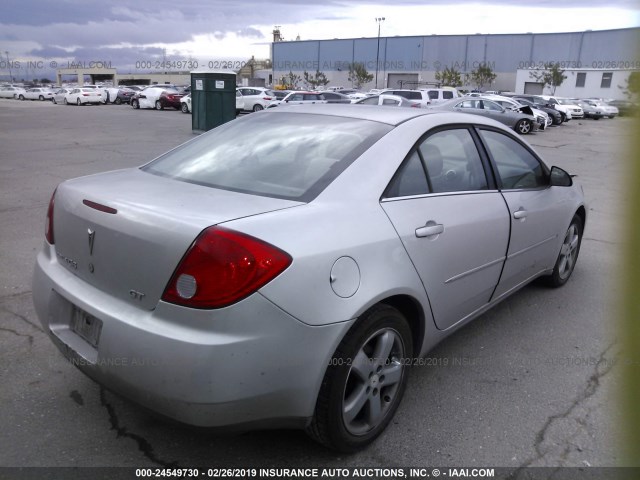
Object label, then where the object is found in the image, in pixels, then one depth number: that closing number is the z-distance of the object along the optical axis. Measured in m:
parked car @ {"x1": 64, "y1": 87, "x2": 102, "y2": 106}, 42.22
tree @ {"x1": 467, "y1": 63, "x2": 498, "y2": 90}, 70.19
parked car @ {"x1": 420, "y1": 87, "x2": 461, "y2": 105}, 28.72
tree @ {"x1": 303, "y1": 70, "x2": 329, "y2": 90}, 82.00
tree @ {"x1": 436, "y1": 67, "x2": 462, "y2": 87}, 68.38
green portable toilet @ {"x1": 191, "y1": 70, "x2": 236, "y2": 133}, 15.37
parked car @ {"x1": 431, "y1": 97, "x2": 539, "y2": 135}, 22.17
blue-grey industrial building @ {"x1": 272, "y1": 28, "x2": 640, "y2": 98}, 71.25
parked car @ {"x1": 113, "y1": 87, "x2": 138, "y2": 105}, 44.06
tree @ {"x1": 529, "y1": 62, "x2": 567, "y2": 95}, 60.94
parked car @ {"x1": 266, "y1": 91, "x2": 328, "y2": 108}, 26.45
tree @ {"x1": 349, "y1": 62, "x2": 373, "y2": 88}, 76.38
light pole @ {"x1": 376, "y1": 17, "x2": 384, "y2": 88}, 82.53
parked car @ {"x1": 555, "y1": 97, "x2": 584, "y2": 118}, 35.49
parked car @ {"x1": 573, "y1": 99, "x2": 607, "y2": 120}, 35.57
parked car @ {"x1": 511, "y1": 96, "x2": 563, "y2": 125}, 29.89
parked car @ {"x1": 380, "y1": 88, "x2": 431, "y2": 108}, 26.56
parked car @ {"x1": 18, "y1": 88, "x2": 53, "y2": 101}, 55.28
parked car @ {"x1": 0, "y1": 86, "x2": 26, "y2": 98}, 58.60
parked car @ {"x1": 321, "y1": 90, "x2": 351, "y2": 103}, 27.32
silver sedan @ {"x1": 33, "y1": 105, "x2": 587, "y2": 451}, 2.07
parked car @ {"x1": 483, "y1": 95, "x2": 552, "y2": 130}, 24.09
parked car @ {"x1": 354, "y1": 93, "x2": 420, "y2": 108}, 21.52
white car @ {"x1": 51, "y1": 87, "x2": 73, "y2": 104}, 43.25
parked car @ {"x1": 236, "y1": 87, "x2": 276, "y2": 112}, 31.36
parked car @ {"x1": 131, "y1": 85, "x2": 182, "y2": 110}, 35.41
